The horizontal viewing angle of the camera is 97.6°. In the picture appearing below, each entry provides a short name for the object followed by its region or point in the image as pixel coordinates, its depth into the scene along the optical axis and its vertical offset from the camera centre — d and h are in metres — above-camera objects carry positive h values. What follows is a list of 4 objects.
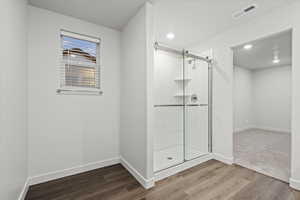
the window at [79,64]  2.09 +0.60
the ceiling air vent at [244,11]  1.91 +1.35
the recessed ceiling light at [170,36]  2.71 +1.34
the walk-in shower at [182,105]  2.78 -0.13
